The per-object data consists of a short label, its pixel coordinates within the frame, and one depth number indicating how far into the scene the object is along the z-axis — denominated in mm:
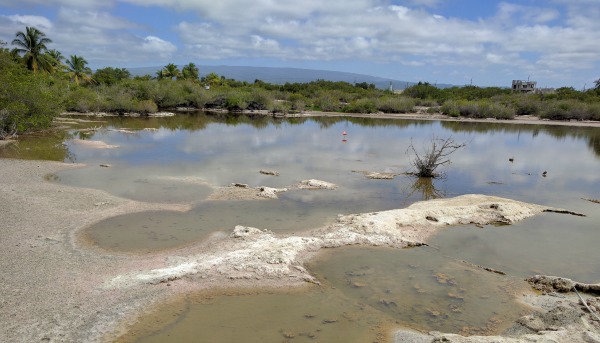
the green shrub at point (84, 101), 44828
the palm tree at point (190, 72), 74312
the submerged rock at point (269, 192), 15168
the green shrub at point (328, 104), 61438
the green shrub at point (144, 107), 47438
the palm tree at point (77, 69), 60650
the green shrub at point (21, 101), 23859
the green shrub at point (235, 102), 56141
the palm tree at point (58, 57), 57888
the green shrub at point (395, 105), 60594
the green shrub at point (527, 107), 57656
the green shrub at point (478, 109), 54750
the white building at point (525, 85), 106425
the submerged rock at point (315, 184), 16906
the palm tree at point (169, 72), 74688
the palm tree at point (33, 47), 45875
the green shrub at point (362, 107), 58812
